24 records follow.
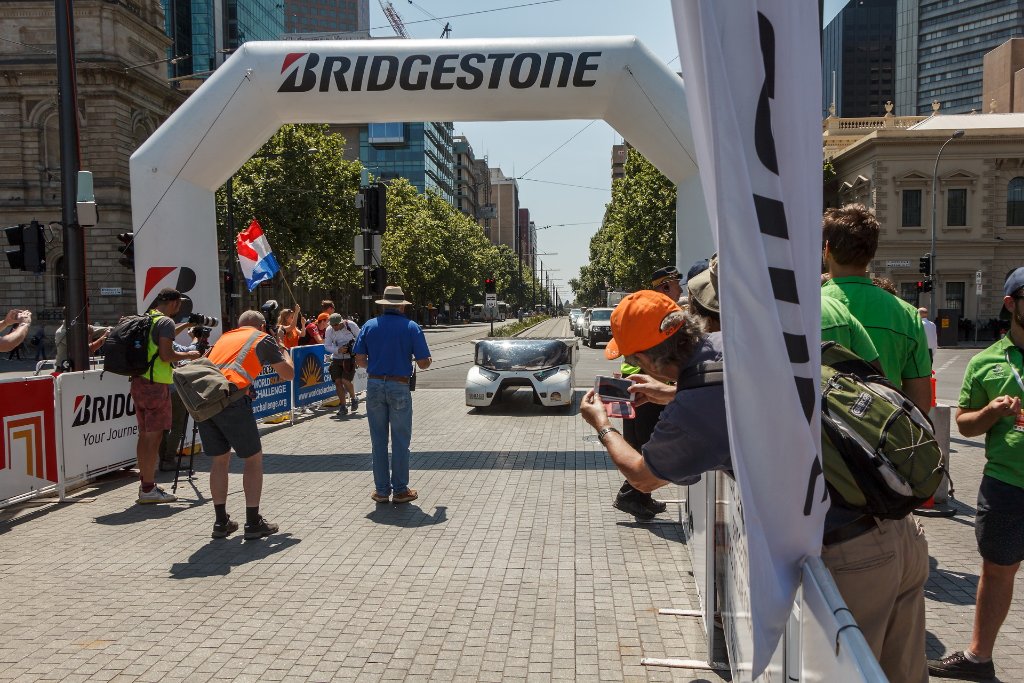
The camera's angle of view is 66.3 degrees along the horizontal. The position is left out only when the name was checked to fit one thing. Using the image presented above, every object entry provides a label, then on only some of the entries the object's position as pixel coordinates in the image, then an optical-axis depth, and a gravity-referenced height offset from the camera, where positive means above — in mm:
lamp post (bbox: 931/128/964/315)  41041 +860
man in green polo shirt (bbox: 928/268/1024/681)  3498 -864
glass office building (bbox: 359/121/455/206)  93438 +16946
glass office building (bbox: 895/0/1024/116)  114062 +36985
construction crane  118444 +42344
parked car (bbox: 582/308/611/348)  34375 -1731
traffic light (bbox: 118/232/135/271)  10215 +539
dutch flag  12125 +517
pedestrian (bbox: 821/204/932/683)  2275 -870
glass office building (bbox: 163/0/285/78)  68438 +24400
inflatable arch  9414 +2364
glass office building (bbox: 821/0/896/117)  142625 +42660
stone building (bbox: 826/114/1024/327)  42125 +4061
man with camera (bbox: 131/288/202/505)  7297 -977
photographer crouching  6051 -1060
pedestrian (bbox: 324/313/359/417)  13445 -1092
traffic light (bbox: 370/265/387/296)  11711 +144
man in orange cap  2564 -382
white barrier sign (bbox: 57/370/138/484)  7684 -1377
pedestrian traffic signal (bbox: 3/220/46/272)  9430 +525
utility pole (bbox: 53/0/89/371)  9258 +1164
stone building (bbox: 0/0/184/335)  38500 +8255
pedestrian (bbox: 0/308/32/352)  6102 -297
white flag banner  1854 +78
